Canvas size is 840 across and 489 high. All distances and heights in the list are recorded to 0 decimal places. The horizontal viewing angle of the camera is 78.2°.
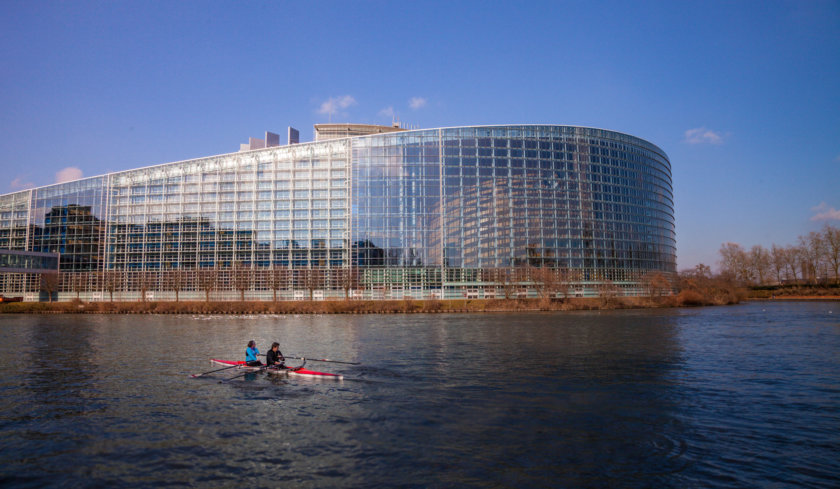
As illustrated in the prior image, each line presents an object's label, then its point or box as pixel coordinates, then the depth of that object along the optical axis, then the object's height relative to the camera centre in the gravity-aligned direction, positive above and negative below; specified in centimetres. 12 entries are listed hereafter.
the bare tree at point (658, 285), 12375 -45
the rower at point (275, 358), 3250 -437
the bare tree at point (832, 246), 14350 +956
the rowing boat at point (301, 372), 3138 -516
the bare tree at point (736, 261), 16788 +680
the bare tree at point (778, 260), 16338 +677
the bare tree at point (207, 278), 12862 +293
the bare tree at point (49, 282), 13000 +252
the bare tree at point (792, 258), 15919 +715
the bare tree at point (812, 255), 14900 +762
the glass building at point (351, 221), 13450 +1836
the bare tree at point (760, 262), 16688 +635
